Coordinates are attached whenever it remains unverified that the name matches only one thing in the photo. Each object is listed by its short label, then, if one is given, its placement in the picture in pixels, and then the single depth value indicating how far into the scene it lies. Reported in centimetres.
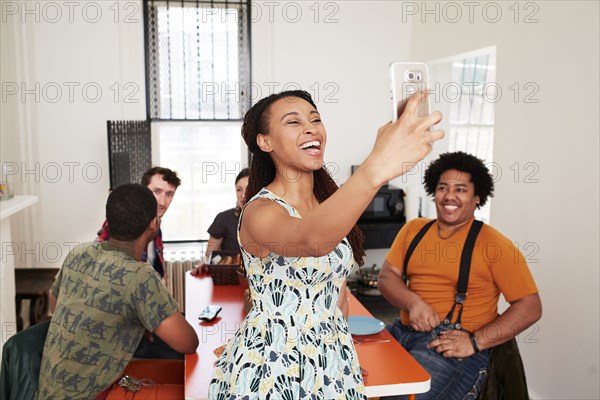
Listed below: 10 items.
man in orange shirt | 243
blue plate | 218
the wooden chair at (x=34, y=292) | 395
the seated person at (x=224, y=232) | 372
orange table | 180
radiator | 445
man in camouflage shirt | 196
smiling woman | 138
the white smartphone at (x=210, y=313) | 237
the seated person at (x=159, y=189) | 324
